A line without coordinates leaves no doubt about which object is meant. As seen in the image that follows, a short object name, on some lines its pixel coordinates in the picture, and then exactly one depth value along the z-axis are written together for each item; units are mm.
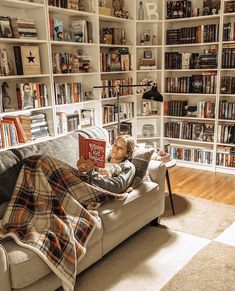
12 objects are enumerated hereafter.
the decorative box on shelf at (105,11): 3824
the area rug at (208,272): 2021
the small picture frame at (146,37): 4449
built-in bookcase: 3672
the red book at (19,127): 3027
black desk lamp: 3293
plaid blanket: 1832
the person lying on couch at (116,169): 2305
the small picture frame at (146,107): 4664
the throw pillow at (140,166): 2572
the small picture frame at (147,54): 4531
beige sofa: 1686
